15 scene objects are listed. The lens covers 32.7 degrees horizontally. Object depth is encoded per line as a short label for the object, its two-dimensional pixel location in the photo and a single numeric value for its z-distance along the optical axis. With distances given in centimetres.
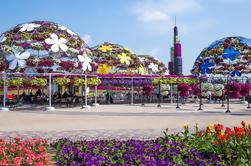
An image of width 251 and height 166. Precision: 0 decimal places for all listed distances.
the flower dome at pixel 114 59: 4356
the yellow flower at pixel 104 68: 4325
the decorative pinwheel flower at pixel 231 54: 4241
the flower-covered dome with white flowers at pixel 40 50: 2958
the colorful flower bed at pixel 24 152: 789
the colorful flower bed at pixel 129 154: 774
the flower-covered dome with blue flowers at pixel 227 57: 4241
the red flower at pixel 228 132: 860
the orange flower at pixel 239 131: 852
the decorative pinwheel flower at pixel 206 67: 4419
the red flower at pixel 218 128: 910
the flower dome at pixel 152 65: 5697
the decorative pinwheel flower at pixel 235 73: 4397
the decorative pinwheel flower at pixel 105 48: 4456
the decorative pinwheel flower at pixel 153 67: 5783
